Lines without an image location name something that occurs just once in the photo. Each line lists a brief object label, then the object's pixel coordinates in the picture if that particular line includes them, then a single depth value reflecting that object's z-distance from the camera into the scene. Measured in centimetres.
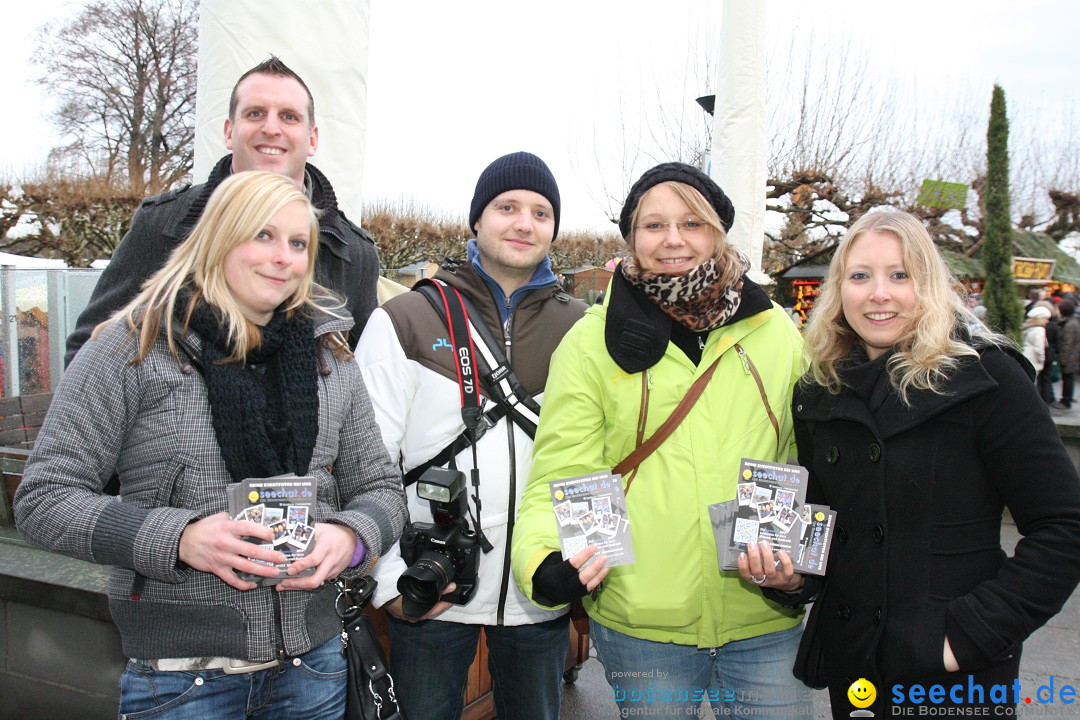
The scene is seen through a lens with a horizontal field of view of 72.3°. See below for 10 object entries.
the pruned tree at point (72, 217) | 1680
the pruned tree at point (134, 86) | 2427
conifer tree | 1248
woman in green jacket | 205
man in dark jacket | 232
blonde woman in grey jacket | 154
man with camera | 225
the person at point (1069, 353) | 1345
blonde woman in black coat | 174
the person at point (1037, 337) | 1224
